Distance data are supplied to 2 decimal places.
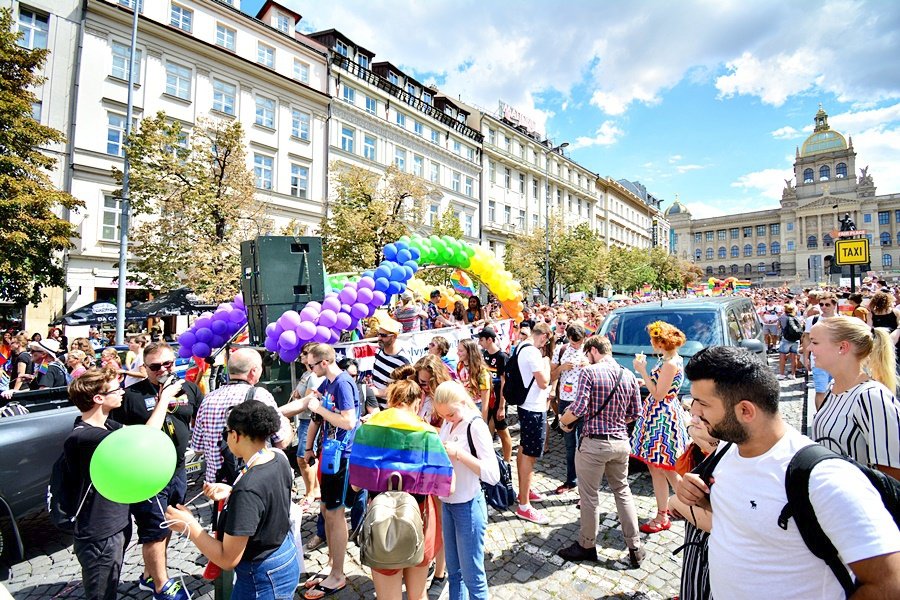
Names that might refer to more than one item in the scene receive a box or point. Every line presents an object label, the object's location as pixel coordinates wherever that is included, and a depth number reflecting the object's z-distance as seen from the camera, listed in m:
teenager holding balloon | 2.74
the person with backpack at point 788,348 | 10.62
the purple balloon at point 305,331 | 6.20
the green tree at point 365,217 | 20.33
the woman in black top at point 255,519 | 2.09
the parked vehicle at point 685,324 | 6.22
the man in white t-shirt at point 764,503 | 1.21
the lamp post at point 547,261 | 30.97
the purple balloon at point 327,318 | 6.57
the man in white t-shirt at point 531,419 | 4.48
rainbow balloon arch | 6.25
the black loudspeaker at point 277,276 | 6.71
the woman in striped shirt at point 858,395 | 2.18
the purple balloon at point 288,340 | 6.13
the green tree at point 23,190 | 13.09
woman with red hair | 3.84
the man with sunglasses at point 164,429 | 3.18
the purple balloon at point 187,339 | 7.76
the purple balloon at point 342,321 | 6.83
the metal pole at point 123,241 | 11.66
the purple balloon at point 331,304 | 6.86
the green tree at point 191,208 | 14.07
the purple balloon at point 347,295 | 7.23
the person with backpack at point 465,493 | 2.82
